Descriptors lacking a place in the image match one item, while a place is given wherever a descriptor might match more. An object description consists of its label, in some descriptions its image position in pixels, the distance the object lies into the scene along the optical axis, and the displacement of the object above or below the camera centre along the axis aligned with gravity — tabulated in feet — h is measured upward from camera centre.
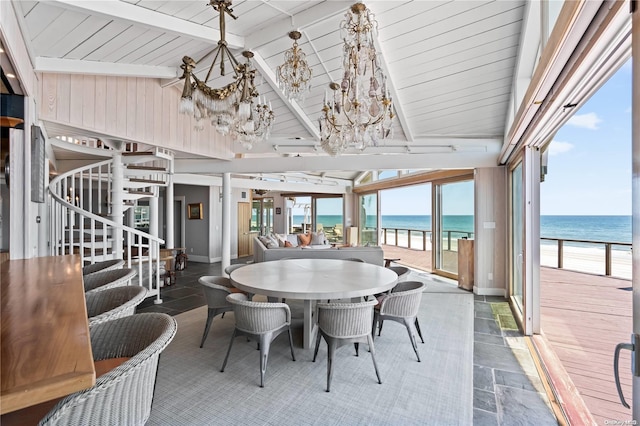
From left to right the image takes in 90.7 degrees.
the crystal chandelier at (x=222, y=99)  8.09 +2.95
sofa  17.51 -2.26
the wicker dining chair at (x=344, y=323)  7.97 -2.84
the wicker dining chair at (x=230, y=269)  12.37 -2.25
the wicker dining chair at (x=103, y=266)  8.48 -1.45
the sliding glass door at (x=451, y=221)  20.45 -0.57
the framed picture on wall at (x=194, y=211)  29.37 +0.16
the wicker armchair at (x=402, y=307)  9.34 -2.83
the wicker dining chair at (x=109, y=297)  5.99 -1.63
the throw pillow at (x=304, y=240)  31.07 -2.68
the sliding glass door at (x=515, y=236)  13.92 -1.07
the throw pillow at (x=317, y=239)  31.01 -2.59
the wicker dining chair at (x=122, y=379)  2.75 -1.75
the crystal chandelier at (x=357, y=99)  8.10 +3.18
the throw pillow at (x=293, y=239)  31.66 -2.66
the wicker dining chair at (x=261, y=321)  8.16 -2.85
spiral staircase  12.32 +0.52
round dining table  8.63 -2.11
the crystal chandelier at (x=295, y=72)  9.14 +4.10
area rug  6.89 -4.41
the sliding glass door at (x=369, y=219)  31.86 -0.70
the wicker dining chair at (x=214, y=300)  9.95 -2.77
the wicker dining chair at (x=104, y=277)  7.30 -1.50
